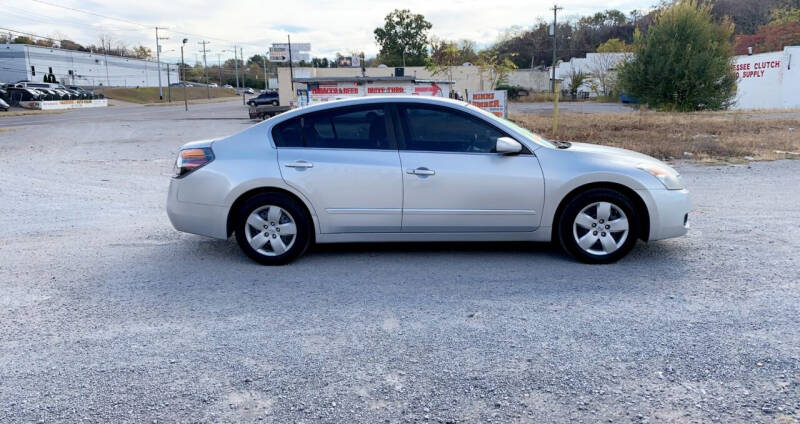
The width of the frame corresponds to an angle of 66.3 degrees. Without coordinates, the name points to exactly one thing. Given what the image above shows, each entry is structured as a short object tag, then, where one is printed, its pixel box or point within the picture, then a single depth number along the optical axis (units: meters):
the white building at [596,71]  67.00
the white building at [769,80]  41.97
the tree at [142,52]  149.00
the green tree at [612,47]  71.88
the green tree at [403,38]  94.94
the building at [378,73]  51.66
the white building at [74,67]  82.88
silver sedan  5.54
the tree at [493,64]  26.24
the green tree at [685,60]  33.16
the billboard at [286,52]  63.22
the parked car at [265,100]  41.34
